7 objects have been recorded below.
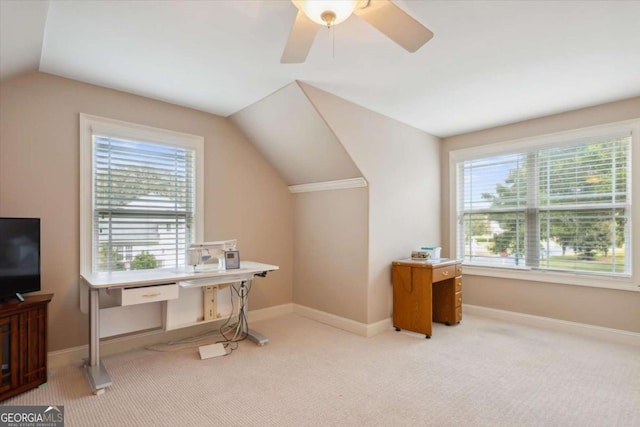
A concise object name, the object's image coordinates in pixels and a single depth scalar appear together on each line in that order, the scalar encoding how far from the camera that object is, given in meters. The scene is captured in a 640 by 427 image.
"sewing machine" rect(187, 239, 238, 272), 2.96
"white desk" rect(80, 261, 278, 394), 2.36
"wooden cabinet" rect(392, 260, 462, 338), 3.36
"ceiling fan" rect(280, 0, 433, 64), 1.34
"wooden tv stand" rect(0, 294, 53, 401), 2.12
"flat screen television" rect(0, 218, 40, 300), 2.25
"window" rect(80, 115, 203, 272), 2.88
